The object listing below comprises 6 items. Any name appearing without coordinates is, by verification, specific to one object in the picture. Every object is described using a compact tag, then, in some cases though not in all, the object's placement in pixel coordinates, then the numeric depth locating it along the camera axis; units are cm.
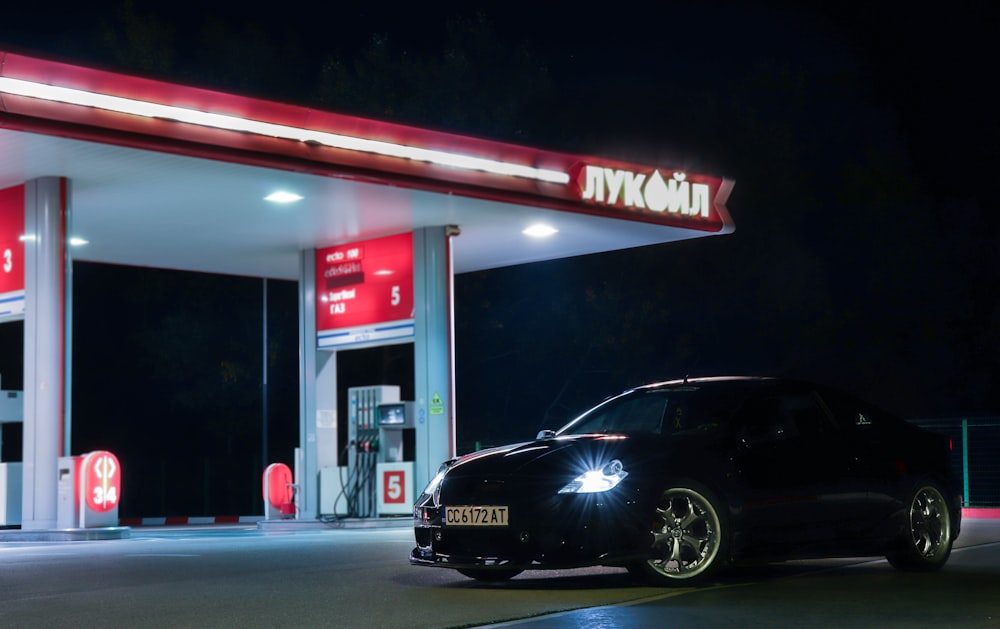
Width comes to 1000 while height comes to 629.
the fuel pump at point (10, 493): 1958
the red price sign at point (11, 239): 1820
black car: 844
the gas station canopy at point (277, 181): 1533
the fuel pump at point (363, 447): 2220
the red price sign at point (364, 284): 2180
